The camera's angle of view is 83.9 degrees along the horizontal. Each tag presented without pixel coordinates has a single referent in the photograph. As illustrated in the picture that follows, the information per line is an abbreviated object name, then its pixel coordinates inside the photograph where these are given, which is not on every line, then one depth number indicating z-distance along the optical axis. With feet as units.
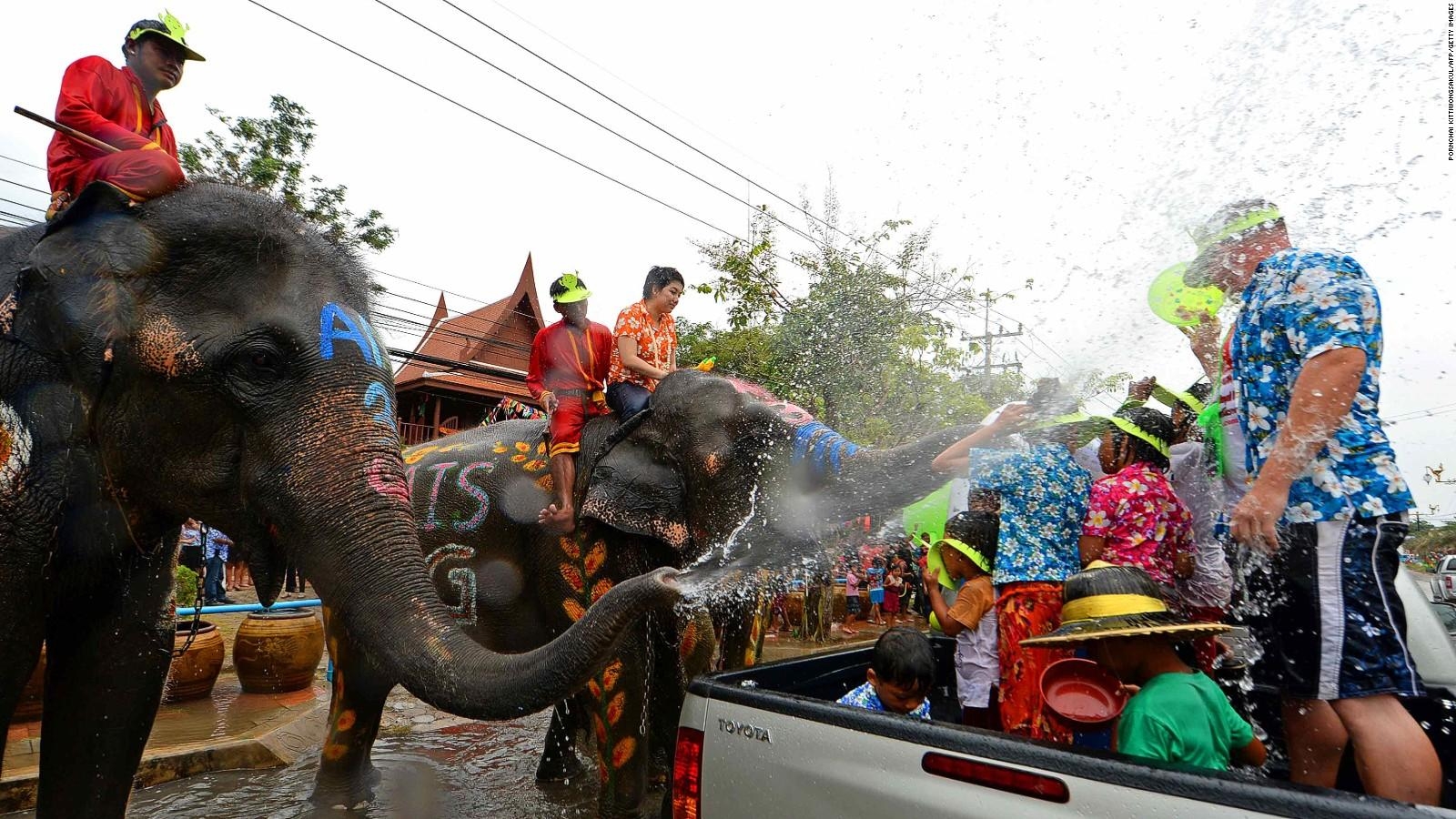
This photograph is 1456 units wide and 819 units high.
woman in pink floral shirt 9.64
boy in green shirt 6.42
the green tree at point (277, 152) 44.55
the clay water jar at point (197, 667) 18.90
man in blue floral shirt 6.55
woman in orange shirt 15.62
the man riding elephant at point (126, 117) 8.28
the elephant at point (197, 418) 7.42
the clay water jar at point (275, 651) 20.51
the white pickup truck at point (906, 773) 4.78
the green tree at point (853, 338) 37.27
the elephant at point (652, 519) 13.03
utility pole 41.06
